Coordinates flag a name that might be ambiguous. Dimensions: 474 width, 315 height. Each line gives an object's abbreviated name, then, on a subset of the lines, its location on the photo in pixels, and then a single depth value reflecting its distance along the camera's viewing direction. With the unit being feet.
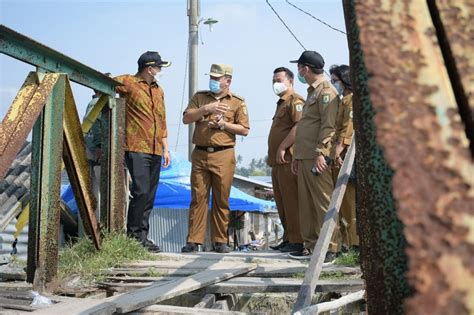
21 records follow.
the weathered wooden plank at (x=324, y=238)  8.29
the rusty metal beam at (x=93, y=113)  15.69
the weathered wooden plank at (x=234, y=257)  15.38
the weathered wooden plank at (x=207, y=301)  10.44
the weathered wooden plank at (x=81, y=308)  8.61
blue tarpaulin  39.88
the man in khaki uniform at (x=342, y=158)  16.88
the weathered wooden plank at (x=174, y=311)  8.95
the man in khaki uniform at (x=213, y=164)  18.84
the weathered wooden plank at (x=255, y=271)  12.94
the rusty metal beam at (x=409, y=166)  2.46
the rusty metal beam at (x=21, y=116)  9.74
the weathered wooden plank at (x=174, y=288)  9.09
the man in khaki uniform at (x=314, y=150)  15.85
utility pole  37.50
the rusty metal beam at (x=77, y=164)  12.48
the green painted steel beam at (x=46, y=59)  10.38
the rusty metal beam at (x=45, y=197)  11.23
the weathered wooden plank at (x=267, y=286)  11.16
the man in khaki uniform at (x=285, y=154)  19.03
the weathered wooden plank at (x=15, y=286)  11.20
